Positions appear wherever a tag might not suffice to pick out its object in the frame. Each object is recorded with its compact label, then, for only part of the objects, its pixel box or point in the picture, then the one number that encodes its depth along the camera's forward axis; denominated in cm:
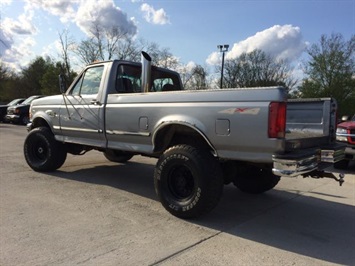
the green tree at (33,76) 6331
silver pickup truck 424
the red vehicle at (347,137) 903
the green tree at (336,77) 4131
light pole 3528
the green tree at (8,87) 6275
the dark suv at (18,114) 2220
